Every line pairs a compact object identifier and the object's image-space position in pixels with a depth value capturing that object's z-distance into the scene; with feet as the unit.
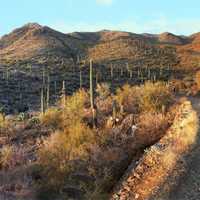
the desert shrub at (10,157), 40.98
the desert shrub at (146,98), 50.02
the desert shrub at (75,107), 48.19
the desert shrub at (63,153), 37.24
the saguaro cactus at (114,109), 47.75
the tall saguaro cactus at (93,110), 45.54
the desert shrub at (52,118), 51.56
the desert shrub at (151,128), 39.84
